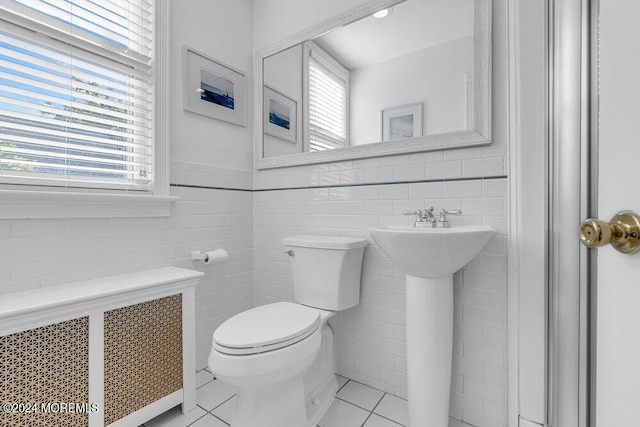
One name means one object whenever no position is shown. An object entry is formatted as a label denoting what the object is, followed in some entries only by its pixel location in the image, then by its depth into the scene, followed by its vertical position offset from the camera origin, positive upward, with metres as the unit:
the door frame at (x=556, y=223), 0.85 -0.04
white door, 0.45 +0.03
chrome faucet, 1.39 -0.03
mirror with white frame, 1.36 +0.67
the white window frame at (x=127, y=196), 1.16 +0.06
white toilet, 1.08 -0.51
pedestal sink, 1.17 -0.48
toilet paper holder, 1.72 -0.27
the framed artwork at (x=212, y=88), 1.74 +0.75
